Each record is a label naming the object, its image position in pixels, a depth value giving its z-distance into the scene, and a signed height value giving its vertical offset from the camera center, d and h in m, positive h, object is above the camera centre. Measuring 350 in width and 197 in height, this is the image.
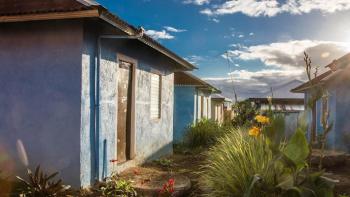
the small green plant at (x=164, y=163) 9.74 -1.47
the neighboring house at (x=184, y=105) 17.70 +0.10
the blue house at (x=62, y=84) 6.54 +0.42
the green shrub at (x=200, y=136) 14.43 -1.12
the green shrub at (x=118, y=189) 6.34 -1.41
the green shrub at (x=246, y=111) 15.96 -0.18
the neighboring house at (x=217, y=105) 26.42 +0.16
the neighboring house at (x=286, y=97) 27.14 +0.76
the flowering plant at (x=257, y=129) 4.59 -0.27
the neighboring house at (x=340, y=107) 12.70 +0.01
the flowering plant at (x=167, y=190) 4.95 -1.11
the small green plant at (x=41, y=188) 5.79 -1.27
